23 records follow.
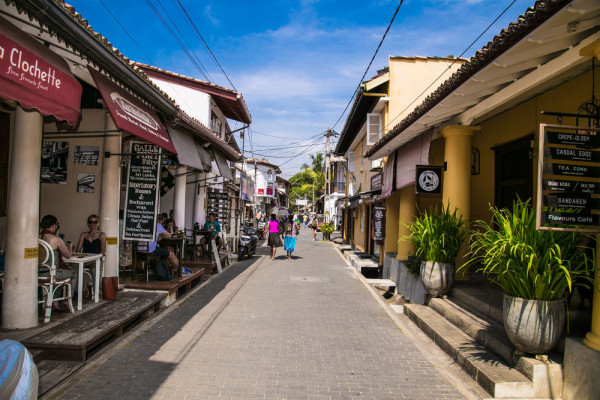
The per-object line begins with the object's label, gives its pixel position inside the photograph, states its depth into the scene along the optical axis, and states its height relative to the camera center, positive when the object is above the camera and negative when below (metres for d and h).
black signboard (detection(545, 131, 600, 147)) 3.94 +0.80
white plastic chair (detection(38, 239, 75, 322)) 5.43 -0.99
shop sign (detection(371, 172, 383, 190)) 14.62 +1.28
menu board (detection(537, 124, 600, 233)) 3.87 +0.39
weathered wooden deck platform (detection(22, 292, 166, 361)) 4.62 -1.55
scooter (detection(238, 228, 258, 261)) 16.97 -1.42
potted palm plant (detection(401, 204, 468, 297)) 7.00 -0.50
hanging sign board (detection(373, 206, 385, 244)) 13.79 -0.27
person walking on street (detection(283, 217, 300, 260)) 18.02 -1.11
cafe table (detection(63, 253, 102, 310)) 6.11 -0.87
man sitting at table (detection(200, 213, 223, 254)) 13.20 -0.60
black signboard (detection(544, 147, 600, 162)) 3.92 +0.65
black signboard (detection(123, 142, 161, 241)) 7.50 +0.26
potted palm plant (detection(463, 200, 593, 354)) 4.08 -0.57
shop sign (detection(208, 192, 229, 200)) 16.89 +0.60
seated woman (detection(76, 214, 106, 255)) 7.04 -0.57
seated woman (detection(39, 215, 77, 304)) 5.85 -0.61
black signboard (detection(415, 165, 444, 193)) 8.47 +0.78
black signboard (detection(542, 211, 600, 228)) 3.85 +0.03
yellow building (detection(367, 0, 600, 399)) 3.83 +1.84
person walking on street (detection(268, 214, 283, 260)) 17.42 -1.00
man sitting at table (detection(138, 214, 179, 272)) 8.57 -0.88
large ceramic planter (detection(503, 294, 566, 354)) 4.08 -1.02
